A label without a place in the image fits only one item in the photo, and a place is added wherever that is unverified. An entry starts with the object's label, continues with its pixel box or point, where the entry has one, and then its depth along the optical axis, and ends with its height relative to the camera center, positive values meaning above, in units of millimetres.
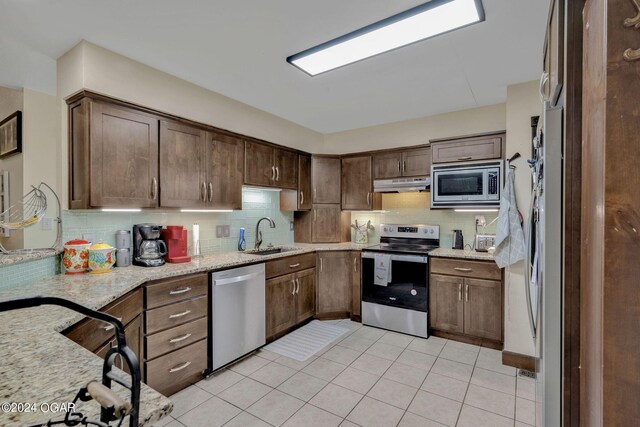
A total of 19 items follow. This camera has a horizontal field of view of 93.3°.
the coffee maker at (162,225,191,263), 2656 -254
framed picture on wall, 3066 +825
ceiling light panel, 1815 +1204
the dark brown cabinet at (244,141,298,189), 3309 +531
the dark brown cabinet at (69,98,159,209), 2139 +415
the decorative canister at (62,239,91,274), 2164 -324
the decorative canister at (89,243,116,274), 2189 -336
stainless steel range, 3332 -850
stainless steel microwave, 3096 +273
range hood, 3643 +324
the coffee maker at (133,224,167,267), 2512 -280
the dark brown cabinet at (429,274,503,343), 2996 -1003
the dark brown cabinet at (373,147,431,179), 3676 +596
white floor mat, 2977 -1389
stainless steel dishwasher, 2555 -919
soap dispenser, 3512 -360
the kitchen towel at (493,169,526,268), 2750 -203
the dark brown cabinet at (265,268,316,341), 3137 -1008
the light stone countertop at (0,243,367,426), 707 -453
